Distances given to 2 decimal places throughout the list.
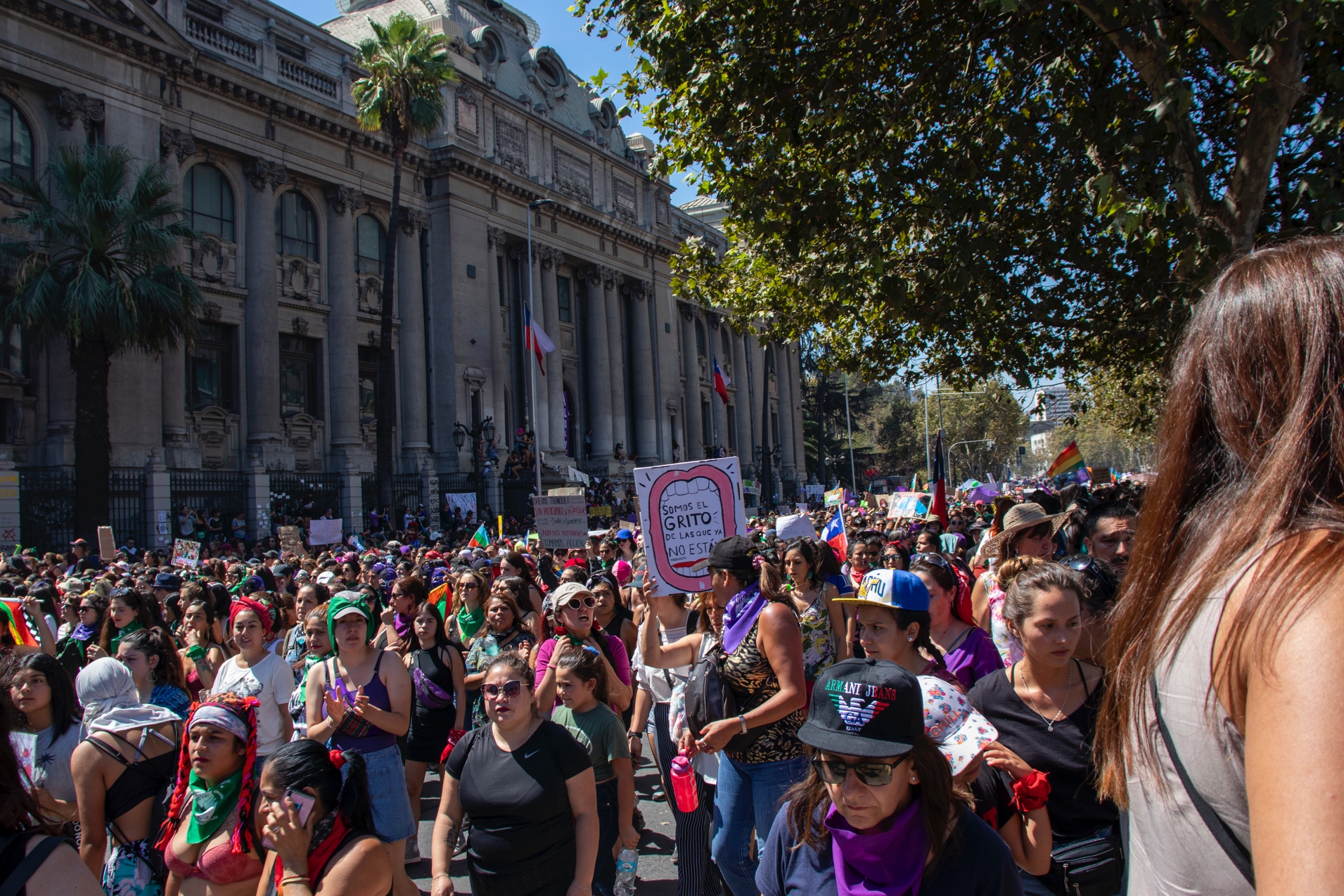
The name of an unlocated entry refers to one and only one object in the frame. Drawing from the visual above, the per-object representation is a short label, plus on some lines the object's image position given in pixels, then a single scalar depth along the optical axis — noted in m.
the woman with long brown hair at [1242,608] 1.09
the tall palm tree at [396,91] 27.70
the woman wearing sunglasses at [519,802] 3.99
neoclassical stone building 24.25
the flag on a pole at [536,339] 30.09
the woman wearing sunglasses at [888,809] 2.33
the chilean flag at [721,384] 36.95
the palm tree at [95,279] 20.81
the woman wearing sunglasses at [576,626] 5.88
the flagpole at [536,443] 28.73
